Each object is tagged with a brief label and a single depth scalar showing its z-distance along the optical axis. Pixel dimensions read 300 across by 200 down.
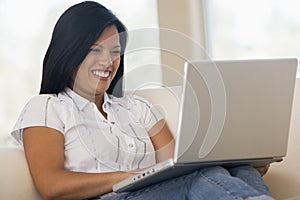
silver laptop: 2.06
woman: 2.32
